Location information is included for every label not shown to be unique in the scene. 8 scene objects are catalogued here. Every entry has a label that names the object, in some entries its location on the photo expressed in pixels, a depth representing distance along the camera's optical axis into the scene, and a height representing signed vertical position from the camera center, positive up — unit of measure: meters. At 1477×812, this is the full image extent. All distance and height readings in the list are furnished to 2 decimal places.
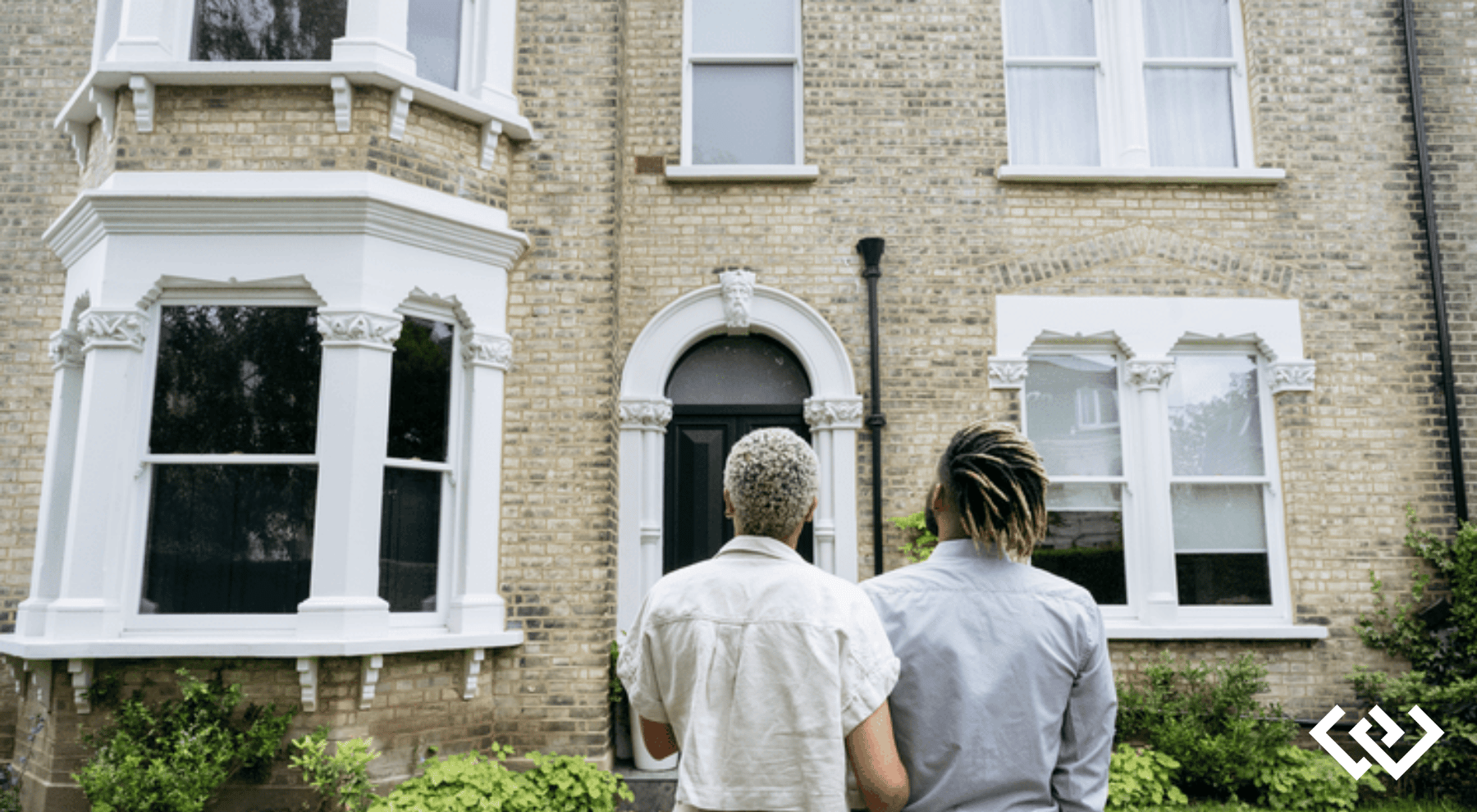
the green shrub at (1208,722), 5.81 -1.28
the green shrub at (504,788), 4.77 -1.43
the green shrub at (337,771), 4.62 -1.25
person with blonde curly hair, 2.00 -0.32
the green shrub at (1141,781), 5.50 -1.57
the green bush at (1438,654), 5.94 -0.85
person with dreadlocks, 1.98 -0.30
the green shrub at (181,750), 4.45 -1.14
